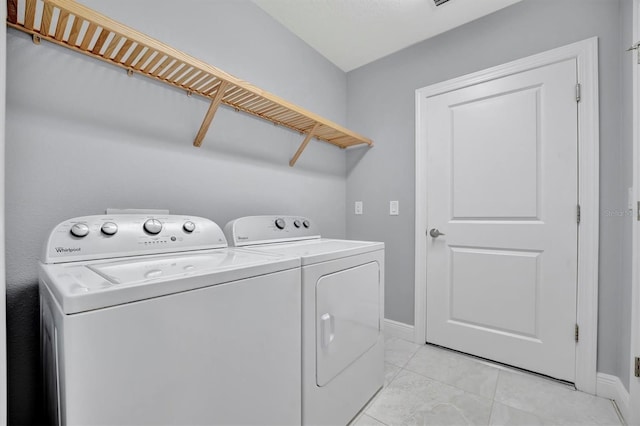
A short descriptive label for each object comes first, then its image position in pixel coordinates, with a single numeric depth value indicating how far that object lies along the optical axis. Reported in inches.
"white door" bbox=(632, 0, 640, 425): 50.0
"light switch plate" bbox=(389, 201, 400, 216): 92.7
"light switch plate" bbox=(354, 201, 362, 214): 101.5
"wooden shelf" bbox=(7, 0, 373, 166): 37.9
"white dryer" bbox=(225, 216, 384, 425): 43.4
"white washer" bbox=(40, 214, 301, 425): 22.8
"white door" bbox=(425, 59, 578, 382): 65.7
